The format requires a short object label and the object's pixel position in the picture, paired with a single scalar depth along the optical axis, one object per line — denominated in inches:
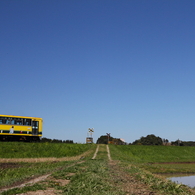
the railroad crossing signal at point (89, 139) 2460.8
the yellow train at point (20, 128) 1916.8
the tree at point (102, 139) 5341.5
